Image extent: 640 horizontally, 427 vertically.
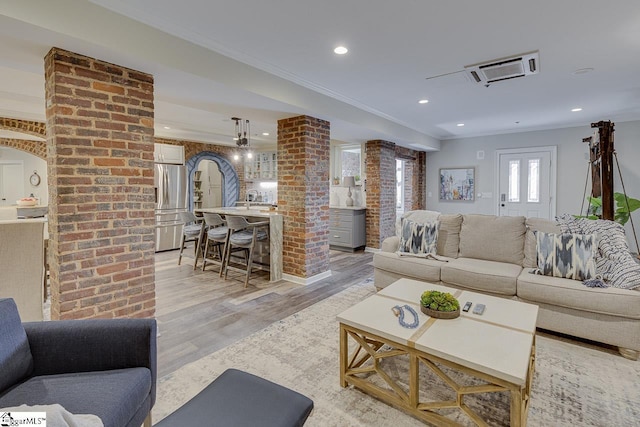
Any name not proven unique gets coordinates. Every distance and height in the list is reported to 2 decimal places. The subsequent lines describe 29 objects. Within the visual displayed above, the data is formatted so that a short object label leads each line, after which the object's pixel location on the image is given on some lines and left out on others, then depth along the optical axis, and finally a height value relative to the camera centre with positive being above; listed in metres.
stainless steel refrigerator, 6.06 -0.01
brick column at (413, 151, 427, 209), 7.62 +0.49
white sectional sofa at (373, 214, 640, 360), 2.38 -0.73
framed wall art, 7.00 +0.38
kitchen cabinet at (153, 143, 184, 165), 6.16 +0.98
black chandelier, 4.86 +1.45
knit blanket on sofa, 2.48 -0.46
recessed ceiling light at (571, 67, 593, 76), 3.26 +1.38
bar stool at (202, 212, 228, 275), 4.47 -0.43
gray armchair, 1.25 -0.75
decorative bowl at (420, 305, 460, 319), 1.94 -0.71
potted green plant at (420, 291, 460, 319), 1.94 -0.67
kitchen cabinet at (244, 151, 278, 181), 8.42 +0.95
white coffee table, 1.47 -0.77
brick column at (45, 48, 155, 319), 2.20 +0.11
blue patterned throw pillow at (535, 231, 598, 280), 2.69 -0.50
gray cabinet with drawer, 6.01 -0.54
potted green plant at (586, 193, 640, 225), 3.86 -0.07
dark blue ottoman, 1.16 -0.82
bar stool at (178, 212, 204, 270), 4.88 -0.45
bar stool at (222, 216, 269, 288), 4.07 -0.47
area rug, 1.73 -1.20
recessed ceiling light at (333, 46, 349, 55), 2.76 +1.37
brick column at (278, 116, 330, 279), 4.11 +0.11
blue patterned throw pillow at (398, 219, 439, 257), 3.63 -0.45
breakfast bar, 4.24 -0.57
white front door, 6.12 +0.38
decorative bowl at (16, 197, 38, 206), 4.50 +0.00
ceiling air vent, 2.97 +1.36
